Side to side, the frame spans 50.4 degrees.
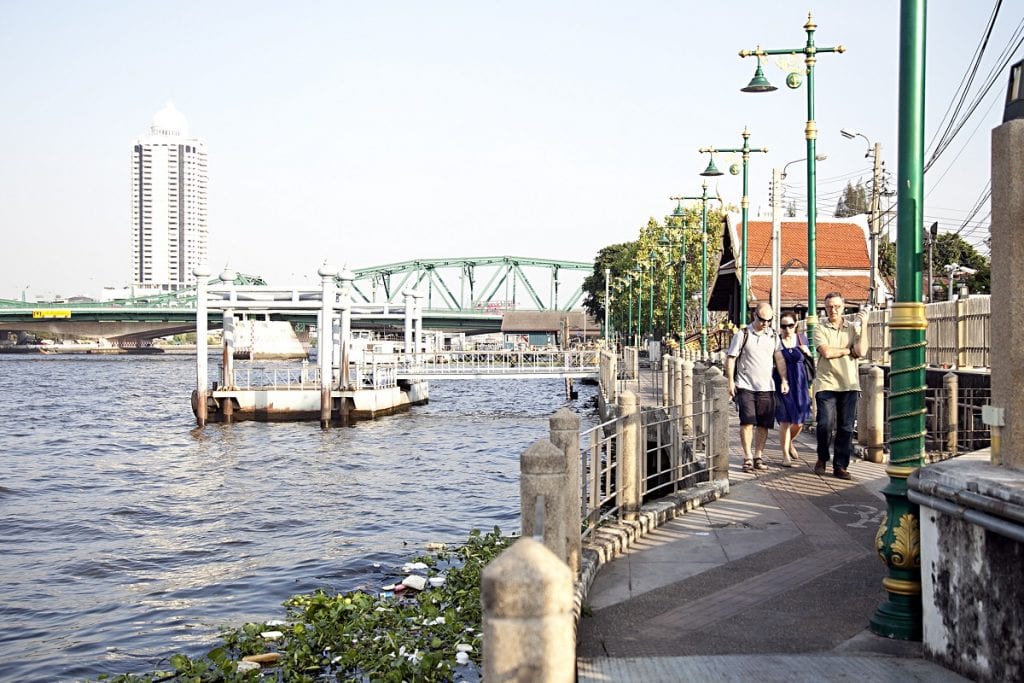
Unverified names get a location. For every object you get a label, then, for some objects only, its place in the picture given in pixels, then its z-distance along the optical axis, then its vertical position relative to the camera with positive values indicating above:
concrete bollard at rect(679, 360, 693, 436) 18.89 -0.59
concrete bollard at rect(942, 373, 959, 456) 15.19 -0.86
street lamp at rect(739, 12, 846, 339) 19.36 +3.75
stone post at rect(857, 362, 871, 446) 15.55 -0.97
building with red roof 41.66 +3.50
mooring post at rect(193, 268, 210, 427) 41.75 +0.29
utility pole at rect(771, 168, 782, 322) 25.43 +2.86
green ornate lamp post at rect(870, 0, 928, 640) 6.48 -0.16
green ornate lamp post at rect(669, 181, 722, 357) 37.97 +3.32
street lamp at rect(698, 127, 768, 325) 28.19 +3.91
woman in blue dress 13.62 -0.44
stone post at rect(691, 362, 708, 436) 14.12 -0.66
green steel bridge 99.38 +2.85
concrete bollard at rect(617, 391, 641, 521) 9.86 -1.03
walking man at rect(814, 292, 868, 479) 12.27 -0.37
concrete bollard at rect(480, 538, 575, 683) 3.83 -0.95
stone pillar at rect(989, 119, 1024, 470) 5.84 +0.38
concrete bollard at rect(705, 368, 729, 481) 12.23 -0.89
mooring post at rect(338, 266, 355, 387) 43.69 +0.37
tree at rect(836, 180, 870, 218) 144.00 +20.27
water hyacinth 8.46 -2.49
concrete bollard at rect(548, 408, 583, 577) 7.39 -0.88
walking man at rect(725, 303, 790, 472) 13.02 -0.24
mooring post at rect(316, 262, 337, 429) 40.91 +0.42
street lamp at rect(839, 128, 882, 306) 36.25 +5.32
